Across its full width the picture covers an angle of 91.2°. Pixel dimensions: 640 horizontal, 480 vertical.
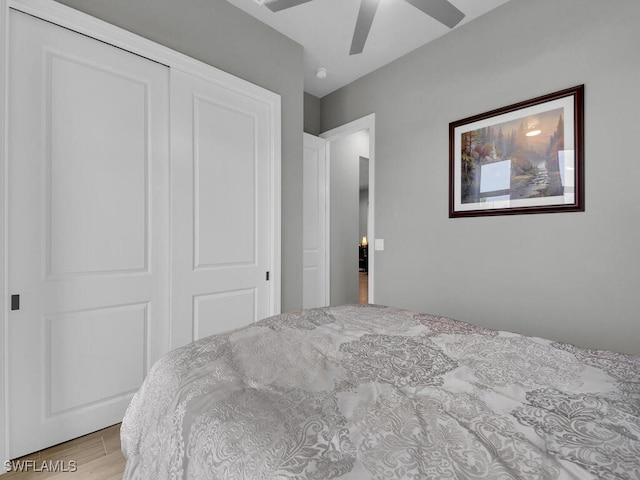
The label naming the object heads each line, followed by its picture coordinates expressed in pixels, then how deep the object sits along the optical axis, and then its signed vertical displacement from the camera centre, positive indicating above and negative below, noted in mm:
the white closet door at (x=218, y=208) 2111 +240
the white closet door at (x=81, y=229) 1565 +62
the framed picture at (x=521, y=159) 2000 +584
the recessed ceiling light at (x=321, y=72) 3170 +1708
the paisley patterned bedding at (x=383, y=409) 568 -400
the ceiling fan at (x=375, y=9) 1632 +1239
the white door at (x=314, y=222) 3566 +209
